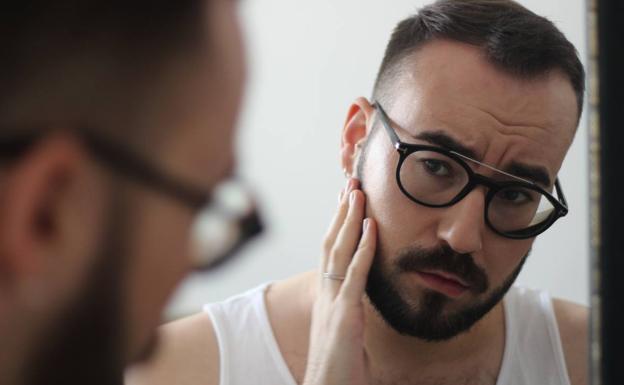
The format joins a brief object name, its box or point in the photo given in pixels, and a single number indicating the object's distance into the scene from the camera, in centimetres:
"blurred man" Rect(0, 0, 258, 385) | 41
